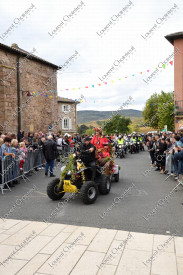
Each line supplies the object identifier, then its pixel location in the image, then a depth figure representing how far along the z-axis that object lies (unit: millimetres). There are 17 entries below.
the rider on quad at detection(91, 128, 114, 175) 8472
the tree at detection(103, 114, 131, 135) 54594
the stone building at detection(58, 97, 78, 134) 49969
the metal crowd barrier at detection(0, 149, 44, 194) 8438
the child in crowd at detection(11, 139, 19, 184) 9273
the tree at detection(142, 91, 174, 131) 42519
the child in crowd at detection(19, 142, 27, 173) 9848
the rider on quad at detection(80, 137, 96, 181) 7375
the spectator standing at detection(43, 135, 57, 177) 10859
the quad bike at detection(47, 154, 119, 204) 6782
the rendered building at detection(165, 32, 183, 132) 27797
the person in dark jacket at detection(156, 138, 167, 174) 11942
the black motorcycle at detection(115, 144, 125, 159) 18669
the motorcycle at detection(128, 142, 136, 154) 22206
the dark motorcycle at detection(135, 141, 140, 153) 23609
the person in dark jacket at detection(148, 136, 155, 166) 14335
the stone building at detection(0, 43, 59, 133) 18719
